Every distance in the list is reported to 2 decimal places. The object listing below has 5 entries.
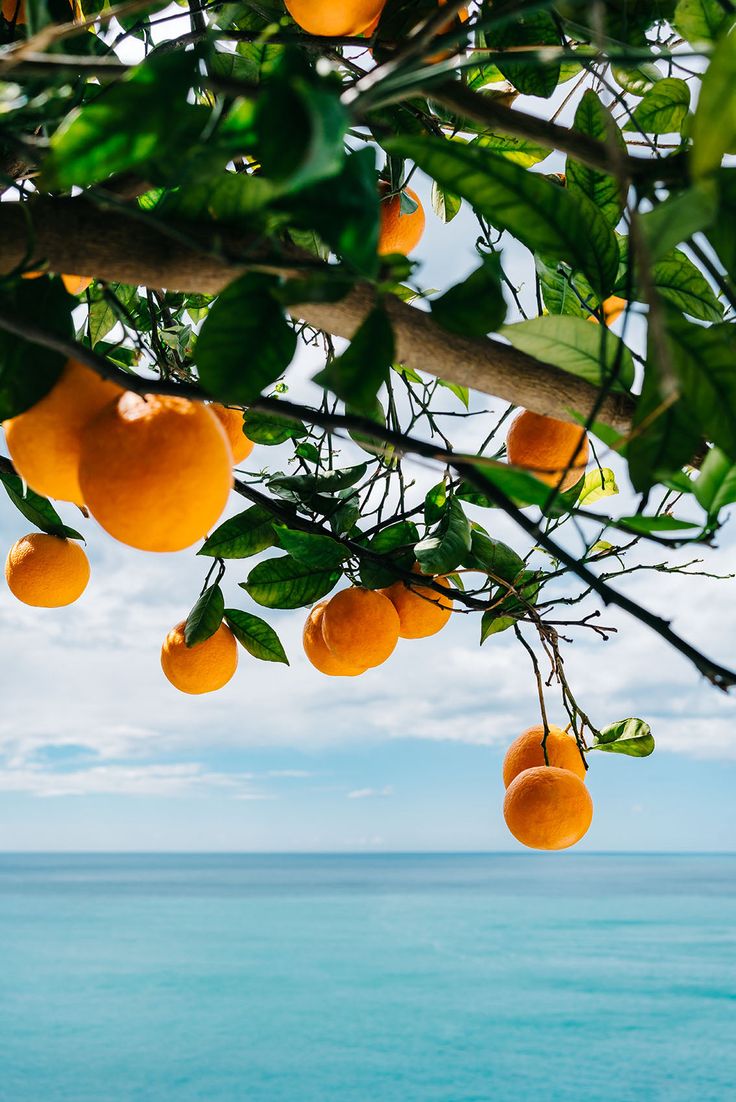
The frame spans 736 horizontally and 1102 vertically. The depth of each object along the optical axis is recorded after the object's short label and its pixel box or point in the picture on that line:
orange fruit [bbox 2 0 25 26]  0.63
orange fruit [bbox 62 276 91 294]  0.46
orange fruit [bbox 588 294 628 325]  0.59
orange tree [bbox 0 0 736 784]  0.23
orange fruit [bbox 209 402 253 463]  0.76
